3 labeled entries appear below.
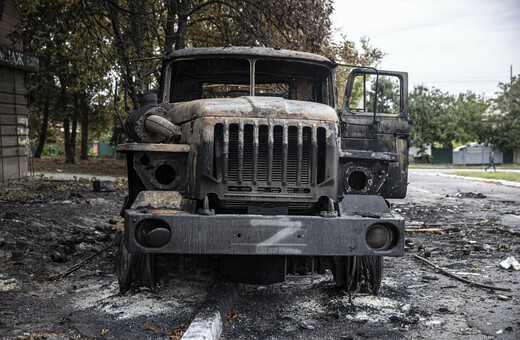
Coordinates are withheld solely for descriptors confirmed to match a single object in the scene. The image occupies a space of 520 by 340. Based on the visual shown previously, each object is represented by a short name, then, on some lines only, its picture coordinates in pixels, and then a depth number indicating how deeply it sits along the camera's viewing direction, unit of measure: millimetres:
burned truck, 4121
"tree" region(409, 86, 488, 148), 50344
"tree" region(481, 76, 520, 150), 46500
